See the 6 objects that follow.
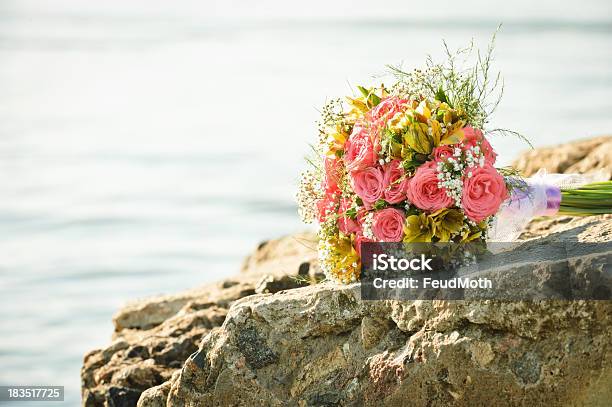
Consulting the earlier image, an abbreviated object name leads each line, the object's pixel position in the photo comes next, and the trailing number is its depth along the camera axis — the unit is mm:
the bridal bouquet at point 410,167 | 4488
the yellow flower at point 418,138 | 4469
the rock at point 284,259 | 6008
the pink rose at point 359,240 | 4636
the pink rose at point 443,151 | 4496
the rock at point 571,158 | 6941
